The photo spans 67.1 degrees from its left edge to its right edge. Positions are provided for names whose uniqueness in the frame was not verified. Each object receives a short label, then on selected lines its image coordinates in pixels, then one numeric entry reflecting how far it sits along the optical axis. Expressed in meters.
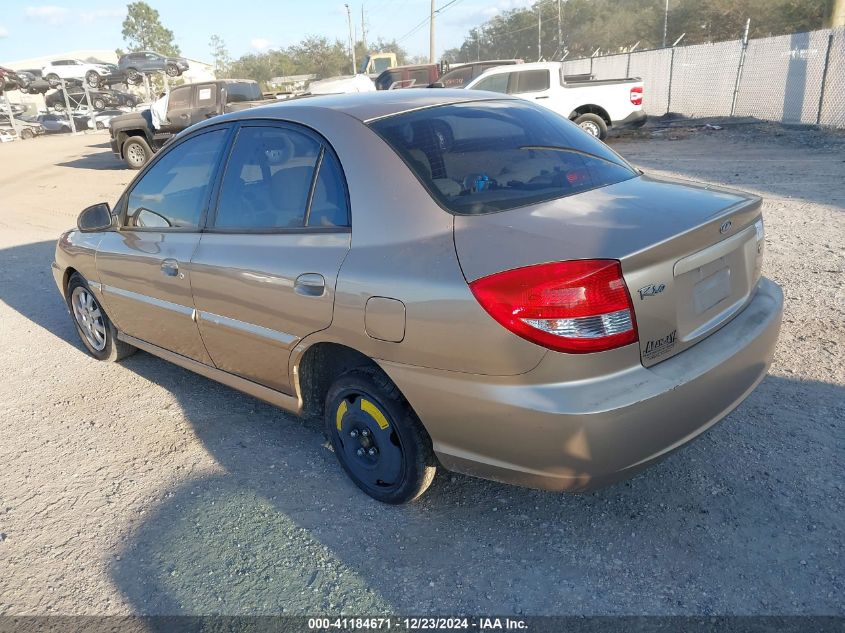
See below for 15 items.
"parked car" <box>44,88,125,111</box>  31.58
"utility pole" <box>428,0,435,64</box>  41.24
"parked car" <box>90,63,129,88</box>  35.28
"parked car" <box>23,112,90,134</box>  28.38
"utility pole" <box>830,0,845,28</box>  17.58
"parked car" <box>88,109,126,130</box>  28.61
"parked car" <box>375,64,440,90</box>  18.48
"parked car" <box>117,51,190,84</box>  35.47
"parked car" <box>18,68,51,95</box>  34.25
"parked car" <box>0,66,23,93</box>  29.83
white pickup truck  13.86
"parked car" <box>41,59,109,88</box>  36.06
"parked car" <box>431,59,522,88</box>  15.58
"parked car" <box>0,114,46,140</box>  27.73
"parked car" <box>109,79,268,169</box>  15.33
